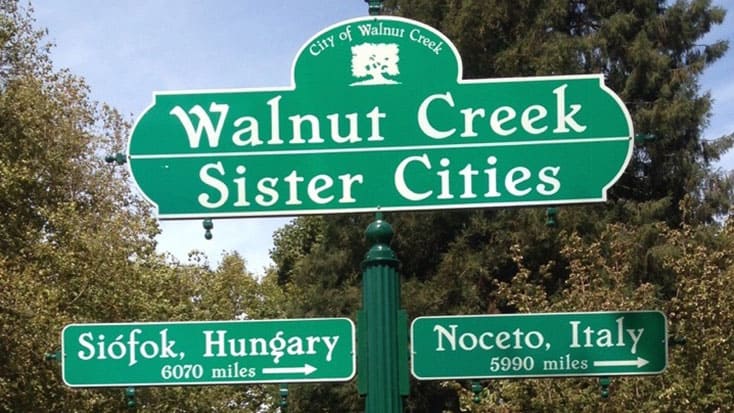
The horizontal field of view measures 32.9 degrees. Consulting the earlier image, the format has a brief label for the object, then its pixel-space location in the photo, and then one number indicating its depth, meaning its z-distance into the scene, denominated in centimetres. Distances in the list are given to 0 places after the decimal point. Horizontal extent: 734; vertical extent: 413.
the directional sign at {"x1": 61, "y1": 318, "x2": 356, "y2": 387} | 577
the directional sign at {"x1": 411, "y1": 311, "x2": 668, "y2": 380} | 577
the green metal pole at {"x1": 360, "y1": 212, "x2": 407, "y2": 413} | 568
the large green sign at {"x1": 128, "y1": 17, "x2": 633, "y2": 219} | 570
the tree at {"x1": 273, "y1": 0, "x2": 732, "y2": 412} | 2566
